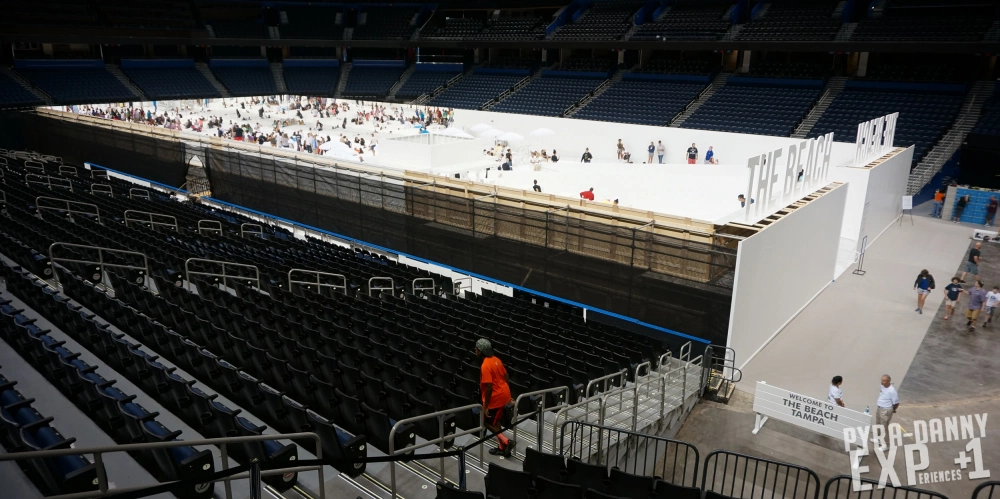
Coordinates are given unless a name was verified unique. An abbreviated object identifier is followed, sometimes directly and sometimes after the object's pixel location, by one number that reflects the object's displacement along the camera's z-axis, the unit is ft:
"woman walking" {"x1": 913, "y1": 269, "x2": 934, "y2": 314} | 51.11
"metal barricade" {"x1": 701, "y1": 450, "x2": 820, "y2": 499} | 31.45
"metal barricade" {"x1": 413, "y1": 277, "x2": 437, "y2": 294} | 50.96
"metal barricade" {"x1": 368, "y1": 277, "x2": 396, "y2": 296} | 47.34
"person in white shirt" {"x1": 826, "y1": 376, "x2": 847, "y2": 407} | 35.51
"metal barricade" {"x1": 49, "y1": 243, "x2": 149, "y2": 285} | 36.41
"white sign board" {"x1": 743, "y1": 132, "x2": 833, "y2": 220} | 46.26
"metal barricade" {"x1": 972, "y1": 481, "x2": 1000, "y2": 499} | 29.49
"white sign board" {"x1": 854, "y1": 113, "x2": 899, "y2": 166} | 69.12
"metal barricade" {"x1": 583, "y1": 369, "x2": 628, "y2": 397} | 31.15
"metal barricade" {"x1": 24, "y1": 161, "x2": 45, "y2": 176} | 72.05
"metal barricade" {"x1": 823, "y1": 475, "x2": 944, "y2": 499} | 30.42
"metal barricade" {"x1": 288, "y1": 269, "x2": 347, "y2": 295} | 43.86
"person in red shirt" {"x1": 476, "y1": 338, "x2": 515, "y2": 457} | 23.93
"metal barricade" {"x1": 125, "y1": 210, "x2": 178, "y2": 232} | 55.88
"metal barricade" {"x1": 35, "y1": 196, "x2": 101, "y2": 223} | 51.96
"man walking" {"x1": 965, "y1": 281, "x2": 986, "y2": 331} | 48.96
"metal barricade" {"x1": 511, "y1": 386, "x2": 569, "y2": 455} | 24.95
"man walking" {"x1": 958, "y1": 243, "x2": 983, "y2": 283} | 57.72
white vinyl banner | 34.77
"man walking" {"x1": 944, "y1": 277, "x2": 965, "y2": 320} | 50.39
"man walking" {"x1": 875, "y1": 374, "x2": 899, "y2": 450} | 34.50
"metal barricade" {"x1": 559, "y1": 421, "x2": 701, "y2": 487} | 28.47
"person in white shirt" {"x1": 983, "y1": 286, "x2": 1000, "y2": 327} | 50.75
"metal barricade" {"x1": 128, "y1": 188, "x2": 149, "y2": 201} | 73.55
